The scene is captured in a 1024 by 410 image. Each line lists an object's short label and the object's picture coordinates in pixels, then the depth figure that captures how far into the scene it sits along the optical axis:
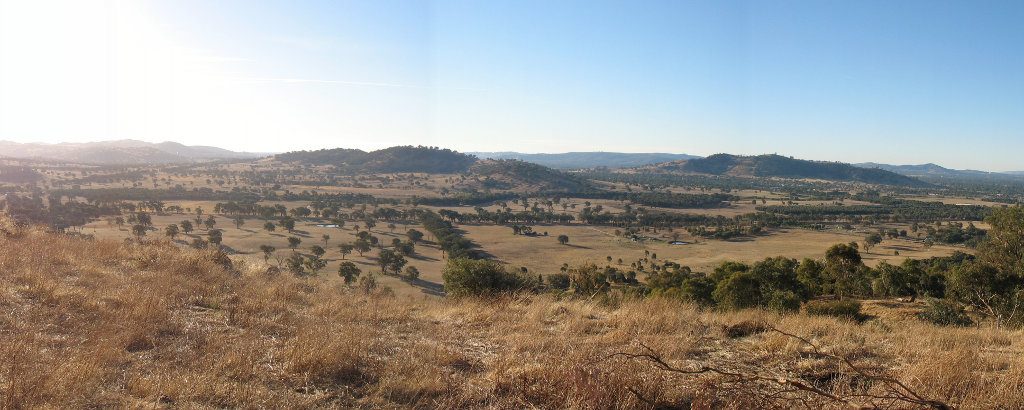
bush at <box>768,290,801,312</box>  15.92
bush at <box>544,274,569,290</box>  40.16
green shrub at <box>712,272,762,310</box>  21.64
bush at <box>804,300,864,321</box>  9.95
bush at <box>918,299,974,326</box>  10.36
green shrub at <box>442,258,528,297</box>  16.17
